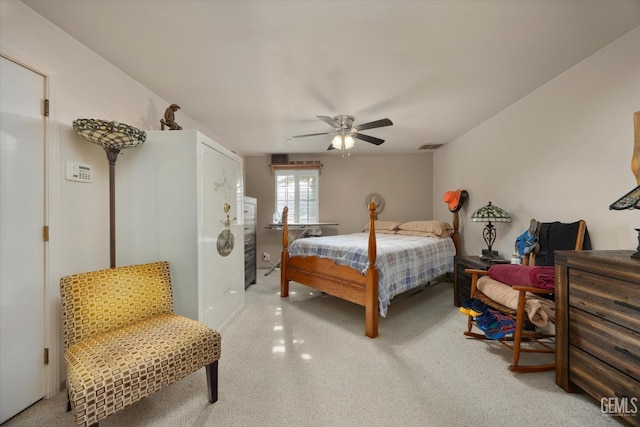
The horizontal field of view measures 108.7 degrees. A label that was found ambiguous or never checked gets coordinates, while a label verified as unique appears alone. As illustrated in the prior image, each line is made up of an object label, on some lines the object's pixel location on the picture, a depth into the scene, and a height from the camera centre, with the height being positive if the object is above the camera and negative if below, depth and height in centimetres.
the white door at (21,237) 129 -15
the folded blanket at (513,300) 162 -68
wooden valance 478 +96
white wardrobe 186 +3
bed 219 -62
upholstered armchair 101 -70
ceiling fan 280 +99
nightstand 259 -78
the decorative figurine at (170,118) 206 +84
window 494 +41
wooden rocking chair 166 -58
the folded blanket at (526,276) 170 -51
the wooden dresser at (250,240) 347 -46
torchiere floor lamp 151 +52
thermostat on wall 160 +29
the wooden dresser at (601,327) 113 -65
